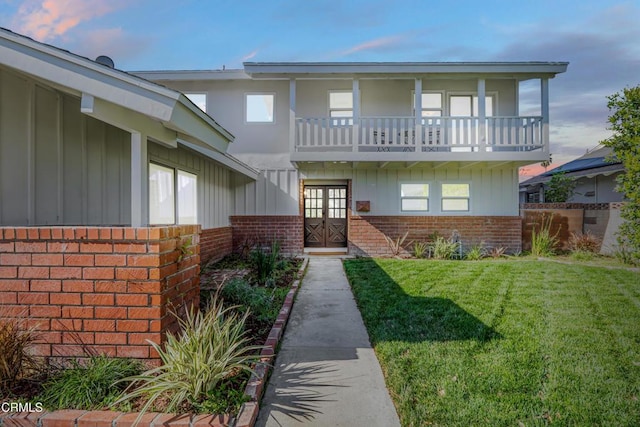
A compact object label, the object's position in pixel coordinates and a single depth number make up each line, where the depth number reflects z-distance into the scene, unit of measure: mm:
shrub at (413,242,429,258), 10097
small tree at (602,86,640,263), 7328
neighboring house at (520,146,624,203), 13883
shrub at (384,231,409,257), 10312
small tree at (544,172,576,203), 14547
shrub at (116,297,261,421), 2318
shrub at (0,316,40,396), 2424
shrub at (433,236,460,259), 9820
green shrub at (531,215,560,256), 10141
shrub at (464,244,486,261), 9750
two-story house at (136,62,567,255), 10578
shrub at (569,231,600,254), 9867
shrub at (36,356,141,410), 2332
